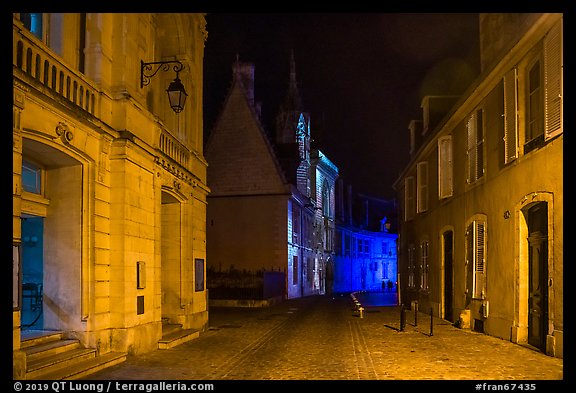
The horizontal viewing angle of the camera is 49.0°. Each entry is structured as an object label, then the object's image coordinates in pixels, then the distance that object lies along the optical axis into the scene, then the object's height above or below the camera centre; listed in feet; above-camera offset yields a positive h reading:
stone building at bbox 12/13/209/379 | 29.63 +2.95
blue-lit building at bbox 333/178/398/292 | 197.26 -1.56
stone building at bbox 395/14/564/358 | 35.65 +3.43
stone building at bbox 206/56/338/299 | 118.21 +7.72
